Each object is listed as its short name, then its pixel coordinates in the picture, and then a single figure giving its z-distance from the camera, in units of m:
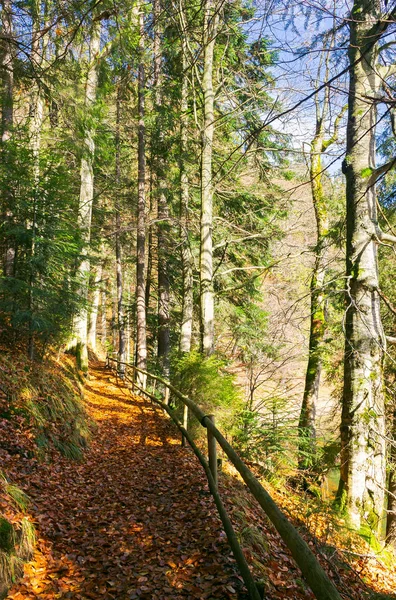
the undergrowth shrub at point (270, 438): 8.18
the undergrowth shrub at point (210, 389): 8.28
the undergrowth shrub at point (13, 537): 3.43
